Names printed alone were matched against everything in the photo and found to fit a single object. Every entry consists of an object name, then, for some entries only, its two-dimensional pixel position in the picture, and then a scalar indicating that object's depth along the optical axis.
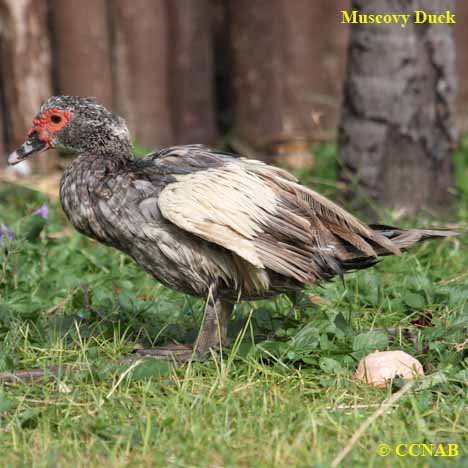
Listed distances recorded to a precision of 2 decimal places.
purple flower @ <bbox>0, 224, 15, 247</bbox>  8.94
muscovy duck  7.11
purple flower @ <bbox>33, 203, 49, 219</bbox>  9.45
